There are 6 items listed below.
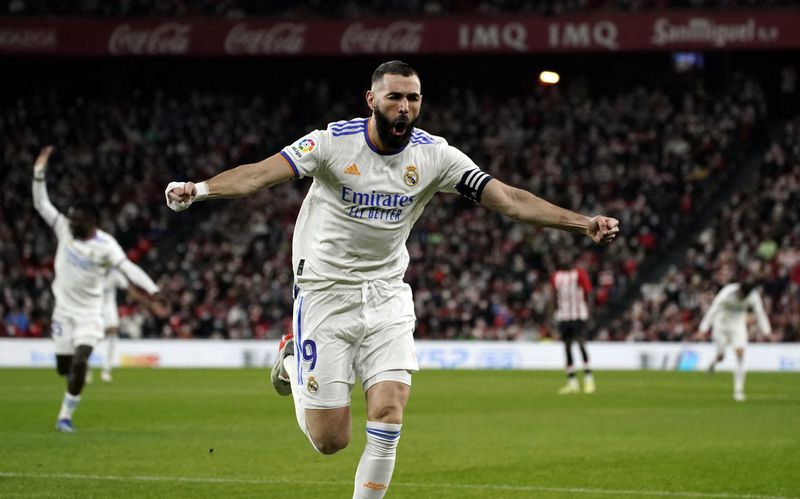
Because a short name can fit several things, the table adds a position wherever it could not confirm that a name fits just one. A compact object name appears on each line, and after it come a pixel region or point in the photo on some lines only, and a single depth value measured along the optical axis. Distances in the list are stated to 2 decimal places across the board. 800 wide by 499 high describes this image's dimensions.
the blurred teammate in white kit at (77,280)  14.20
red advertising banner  37.09
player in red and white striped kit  24.03
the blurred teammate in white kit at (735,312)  22.70
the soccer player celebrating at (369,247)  7.48
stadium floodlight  39.53
